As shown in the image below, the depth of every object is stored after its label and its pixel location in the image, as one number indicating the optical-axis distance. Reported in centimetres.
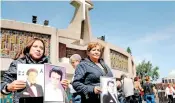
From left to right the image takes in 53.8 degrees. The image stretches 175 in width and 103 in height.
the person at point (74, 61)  357
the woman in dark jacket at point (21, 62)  191
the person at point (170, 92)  935
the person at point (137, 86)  630
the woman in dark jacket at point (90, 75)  225
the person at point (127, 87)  561
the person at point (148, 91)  641
